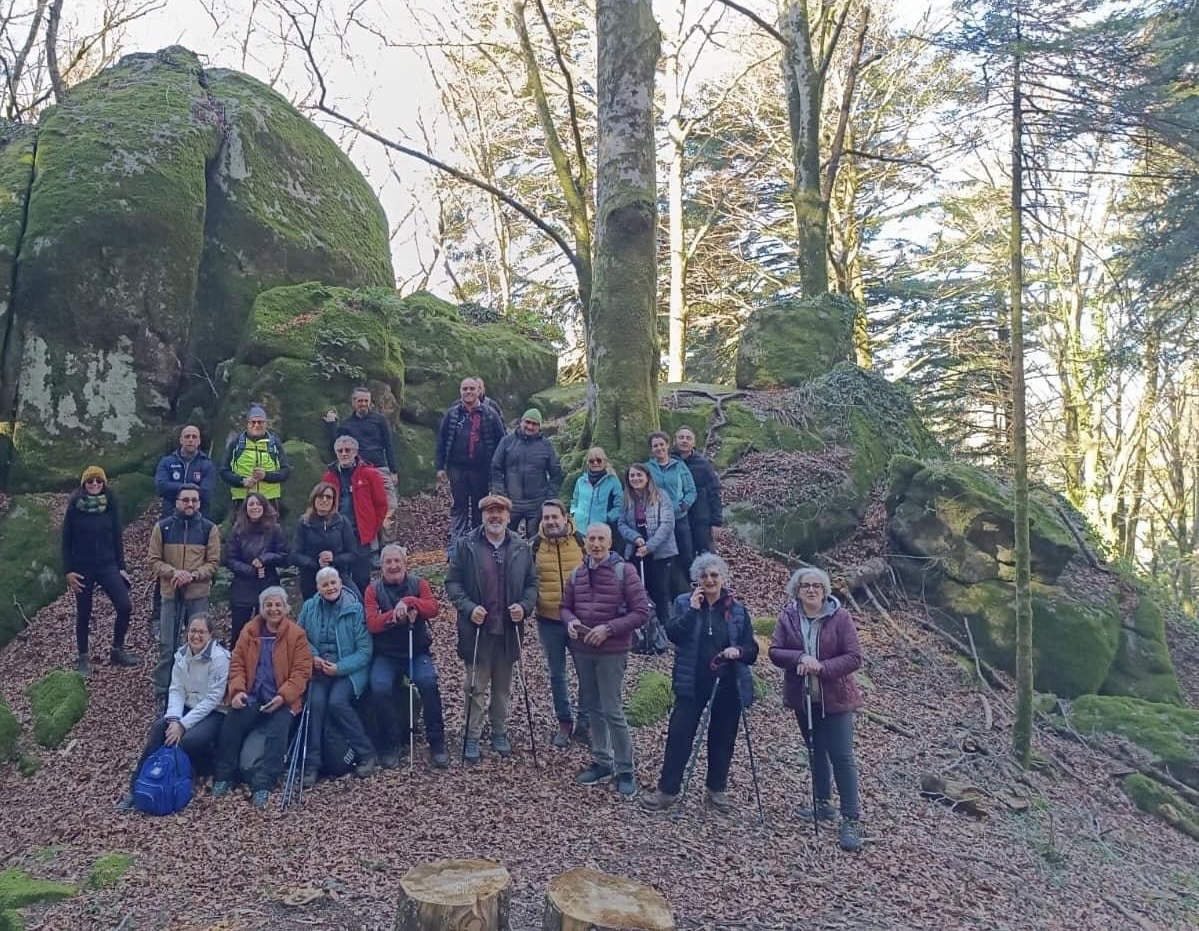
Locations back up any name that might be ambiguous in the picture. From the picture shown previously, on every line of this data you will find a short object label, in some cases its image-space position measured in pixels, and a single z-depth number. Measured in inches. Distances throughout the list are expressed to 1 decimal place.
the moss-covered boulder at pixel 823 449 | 435.2
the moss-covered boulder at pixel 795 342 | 564.6
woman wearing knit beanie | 313.7
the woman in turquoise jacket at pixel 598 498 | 316.8
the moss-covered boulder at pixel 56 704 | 289.3
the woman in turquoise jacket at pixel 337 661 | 254.8
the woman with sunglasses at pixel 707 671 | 235.6
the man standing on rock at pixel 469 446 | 364.5
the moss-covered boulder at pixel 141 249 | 411.2
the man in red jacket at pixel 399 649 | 256.5
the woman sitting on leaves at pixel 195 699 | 249.4
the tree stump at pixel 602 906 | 149.3
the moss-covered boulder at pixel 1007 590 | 418.0
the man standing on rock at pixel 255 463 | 336.8
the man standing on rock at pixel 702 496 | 343.9
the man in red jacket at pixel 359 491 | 326.6
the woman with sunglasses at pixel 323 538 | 296.4
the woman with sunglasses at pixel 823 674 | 233.3
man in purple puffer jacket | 245.4
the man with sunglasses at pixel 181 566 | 297.1
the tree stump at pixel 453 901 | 150.6
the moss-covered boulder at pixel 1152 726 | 360.5
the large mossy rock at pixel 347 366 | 413.1
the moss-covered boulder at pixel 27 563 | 356.5
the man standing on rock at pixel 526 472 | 342.0
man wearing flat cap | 257.4
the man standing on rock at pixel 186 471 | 327.3
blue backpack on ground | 238.8
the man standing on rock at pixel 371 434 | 362.9
